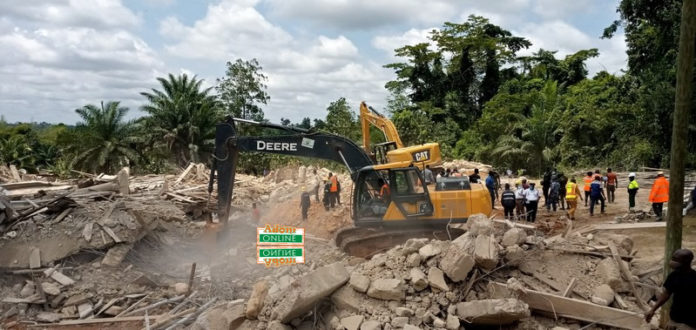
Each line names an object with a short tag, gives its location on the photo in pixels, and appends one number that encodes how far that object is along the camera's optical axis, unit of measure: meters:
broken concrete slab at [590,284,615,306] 6.36
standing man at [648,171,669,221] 12.54
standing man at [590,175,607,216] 14.59
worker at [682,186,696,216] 12.77
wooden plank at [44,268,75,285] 9.47
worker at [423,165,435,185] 12.70
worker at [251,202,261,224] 16.22
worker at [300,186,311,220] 16.16
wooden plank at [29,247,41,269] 9.78
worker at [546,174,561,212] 15.60
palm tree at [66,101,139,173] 29.81
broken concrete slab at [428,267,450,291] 6.55
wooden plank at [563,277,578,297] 6.51
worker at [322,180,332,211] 16.91
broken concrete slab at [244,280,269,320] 6.91
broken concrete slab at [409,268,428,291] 6.57
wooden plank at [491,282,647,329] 6.05
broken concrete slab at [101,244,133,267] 10.27
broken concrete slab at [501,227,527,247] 7.27
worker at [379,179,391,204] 10.88
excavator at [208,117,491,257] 10.80
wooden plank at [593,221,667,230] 8.51
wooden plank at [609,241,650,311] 6.50
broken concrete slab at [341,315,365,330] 6.25
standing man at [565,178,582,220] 14.24
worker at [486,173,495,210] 15.20
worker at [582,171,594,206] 16.18
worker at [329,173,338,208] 16.94
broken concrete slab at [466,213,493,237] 7.36
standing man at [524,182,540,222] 13.78
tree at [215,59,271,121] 36.66
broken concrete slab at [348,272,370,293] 6.67
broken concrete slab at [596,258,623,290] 6.67
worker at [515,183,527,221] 14.31
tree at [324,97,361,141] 33.50
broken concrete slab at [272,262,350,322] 6.46
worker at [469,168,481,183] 14.94
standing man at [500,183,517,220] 13.73
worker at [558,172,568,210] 16.36
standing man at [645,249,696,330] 5.04
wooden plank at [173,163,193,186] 19.44
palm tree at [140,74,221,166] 30.67
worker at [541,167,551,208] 16.86
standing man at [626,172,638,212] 14.30
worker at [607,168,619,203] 16.41
